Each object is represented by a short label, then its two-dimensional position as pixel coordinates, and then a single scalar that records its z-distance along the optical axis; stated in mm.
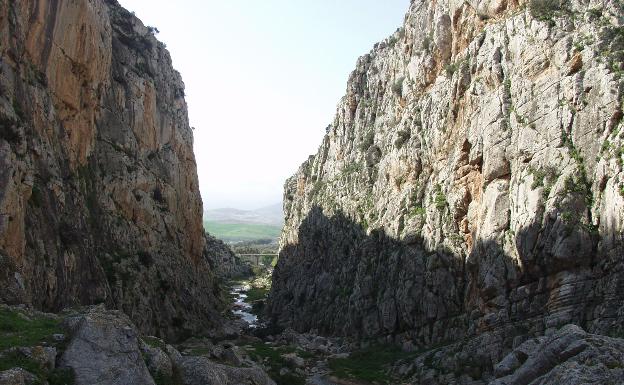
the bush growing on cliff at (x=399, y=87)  76438
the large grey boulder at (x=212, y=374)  22445
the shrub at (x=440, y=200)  54219
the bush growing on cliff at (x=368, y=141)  83750
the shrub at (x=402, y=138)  68156
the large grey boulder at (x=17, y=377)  16328
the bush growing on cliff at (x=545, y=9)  47481
